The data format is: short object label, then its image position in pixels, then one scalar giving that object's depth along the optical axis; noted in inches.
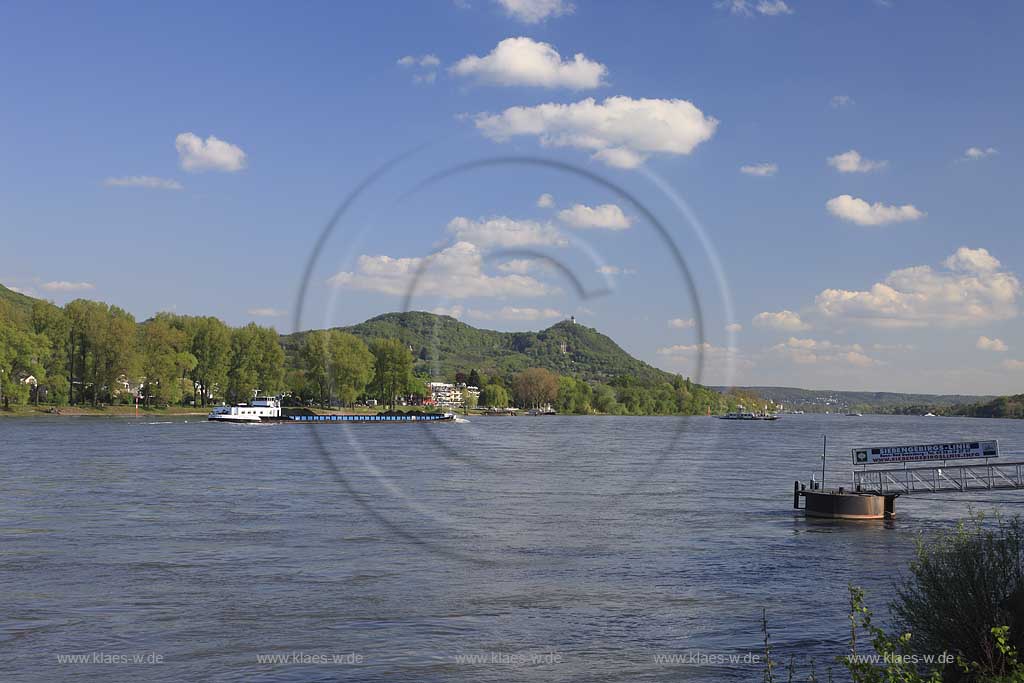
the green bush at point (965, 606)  759.7
